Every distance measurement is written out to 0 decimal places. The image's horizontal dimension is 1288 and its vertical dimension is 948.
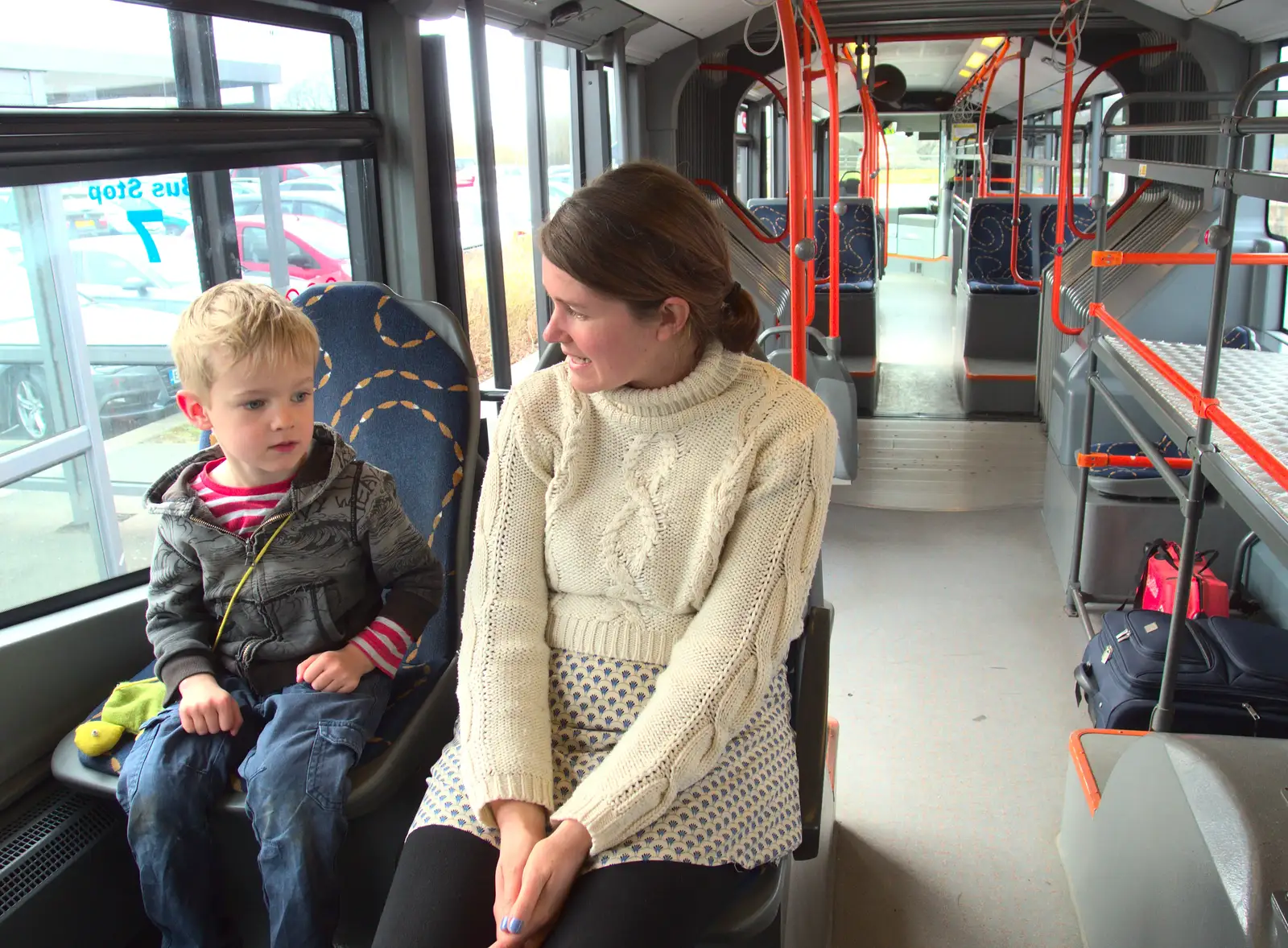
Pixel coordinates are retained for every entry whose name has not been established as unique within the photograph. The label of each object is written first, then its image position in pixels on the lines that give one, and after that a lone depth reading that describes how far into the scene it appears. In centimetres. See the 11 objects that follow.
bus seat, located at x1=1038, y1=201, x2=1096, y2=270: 714
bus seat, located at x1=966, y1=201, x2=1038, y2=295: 746
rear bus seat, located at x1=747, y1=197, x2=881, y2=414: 672
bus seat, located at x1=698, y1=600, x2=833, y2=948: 138
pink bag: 326
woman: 137
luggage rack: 197
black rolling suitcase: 261
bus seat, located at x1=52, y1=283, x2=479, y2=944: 203
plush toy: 174
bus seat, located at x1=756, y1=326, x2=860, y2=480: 477
